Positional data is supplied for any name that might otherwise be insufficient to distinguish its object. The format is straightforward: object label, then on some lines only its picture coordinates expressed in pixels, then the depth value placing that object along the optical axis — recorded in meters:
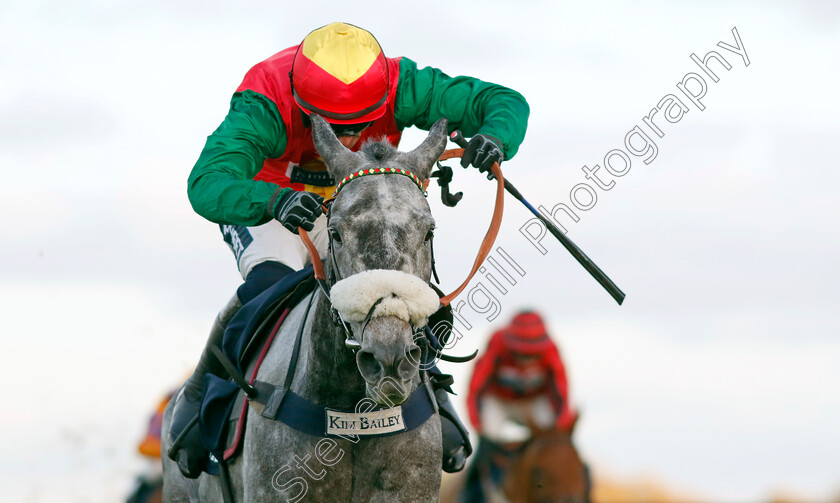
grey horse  9.34
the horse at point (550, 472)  21.55
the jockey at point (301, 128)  11.44
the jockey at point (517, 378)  22.87
